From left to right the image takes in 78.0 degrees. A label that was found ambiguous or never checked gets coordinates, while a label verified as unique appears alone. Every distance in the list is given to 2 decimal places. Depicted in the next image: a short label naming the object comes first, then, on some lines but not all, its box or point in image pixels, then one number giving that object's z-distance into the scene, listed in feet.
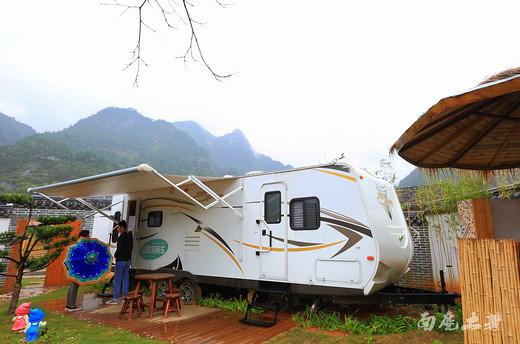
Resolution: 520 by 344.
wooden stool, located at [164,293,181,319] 18.28
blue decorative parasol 20.18
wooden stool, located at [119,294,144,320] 18.38
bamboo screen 6.37
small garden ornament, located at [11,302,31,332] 15.53
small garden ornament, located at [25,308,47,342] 14.46
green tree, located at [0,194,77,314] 18.42
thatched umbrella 7.10
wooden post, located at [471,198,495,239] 16.89
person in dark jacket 22.25
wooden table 18.66
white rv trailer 15.76
